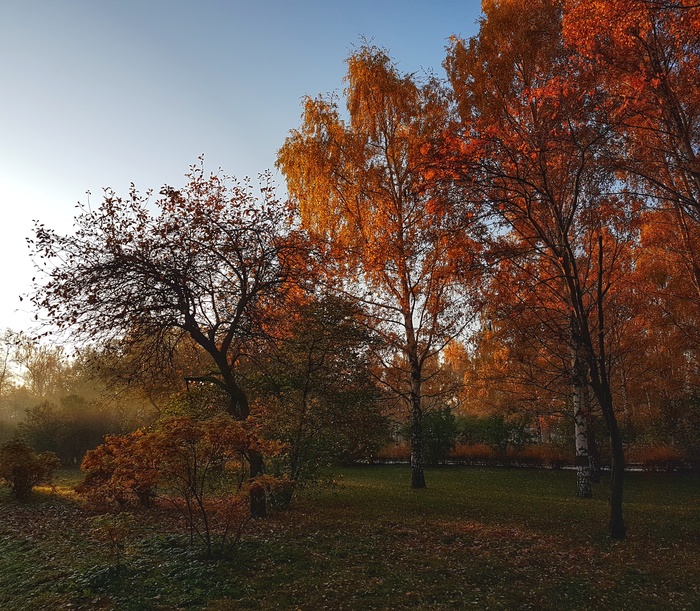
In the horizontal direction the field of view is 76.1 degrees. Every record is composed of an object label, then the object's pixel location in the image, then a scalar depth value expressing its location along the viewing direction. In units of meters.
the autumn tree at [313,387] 11.12
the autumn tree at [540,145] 8.58
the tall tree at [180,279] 9.23
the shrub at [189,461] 6.70
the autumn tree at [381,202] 14.87
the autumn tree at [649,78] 8.17
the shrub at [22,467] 13.26
